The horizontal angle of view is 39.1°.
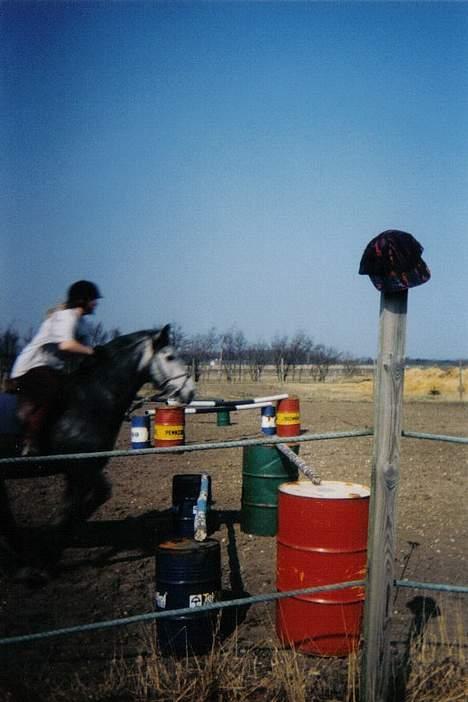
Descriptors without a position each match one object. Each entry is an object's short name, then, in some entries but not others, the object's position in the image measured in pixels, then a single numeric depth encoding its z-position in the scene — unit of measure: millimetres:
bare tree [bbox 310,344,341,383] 62975
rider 4832
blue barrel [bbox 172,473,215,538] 5176
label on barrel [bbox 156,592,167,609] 3695
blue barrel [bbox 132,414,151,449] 9336
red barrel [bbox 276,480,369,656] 3490
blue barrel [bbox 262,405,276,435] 9289
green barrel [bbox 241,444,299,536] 6219
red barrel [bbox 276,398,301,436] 9614
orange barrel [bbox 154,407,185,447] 10195
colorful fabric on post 2598
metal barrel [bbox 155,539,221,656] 3584
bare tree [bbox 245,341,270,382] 52469
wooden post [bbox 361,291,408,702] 2611
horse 5020
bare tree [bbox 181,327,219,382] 56953
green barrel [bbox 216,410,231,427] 15656
